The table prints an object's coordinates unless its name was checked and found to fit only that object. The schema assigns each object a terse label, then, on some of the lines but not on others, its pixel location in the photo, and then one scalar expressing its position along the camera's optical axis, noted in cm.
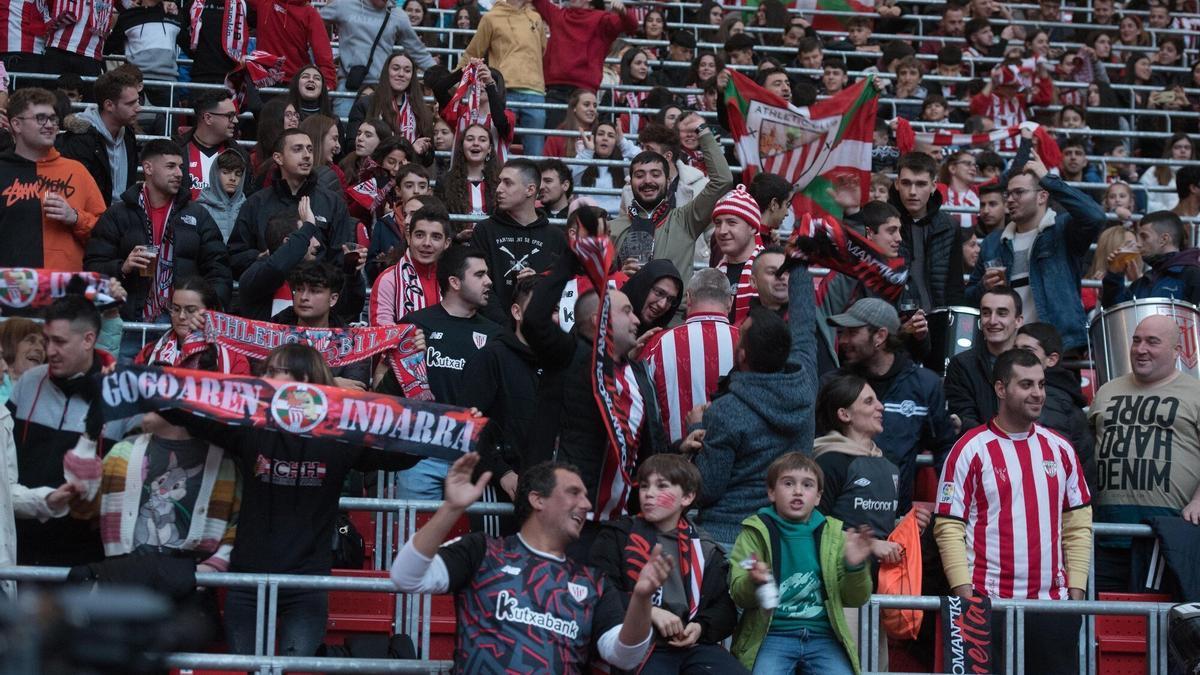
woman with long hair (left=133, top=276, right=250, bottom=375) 791
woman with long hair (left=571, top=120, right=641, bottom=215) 1346
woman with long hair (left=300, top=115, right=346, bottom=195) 1127
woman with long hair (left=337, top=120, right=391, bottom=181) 1161
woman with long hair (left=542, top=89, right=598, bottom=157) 1388
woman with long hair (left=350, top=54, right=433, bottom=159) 1273
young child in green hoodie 681
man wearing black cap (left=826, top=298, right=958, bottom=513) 838
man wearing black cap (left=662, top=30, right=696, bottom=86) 1734
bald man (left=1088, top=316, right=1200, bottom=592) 816
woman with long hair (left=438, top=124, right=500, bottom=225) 1128
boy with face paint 658
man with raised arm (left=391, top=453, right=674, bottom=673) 609
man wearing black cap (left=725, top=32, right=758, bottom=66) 1673
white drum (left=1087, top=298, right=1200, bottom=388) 917
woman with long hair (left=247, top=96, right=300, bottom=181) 1156
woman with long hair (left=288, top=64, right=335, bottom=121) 1241
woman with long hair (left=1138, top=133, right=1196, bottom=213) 1614
